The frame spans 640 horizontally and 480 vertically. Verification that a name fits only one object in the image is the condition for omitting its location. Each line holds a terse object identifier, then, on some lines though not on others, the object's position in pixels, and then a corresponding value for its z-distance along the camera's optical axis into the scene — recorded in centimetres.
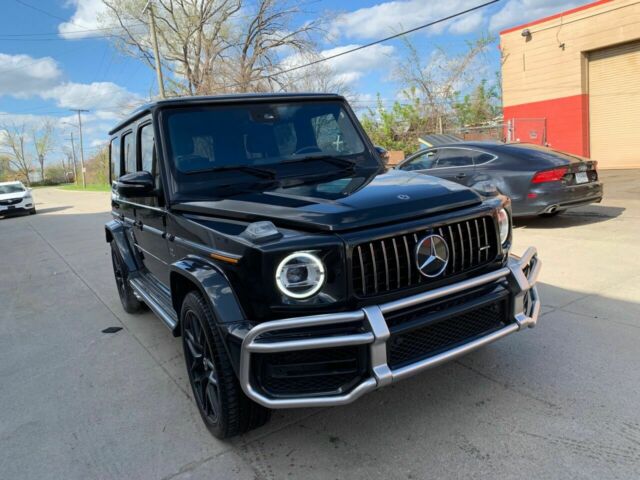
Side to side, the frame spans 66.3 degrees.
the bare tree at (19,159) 8756
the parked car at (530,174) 732
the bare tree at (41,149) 8656
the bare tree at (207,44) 2997
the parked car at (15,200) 2042
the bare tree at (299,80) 2881
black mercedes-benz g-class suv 221
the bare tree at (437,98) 2791
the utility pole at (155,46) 2158
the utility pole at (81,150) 5731
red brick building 1722
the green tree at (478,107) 2838
